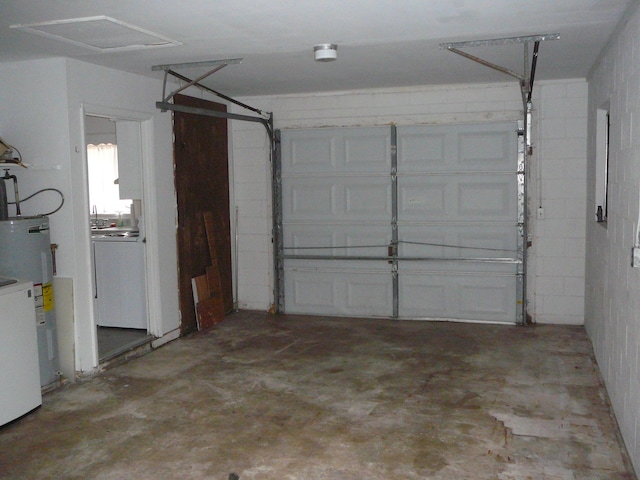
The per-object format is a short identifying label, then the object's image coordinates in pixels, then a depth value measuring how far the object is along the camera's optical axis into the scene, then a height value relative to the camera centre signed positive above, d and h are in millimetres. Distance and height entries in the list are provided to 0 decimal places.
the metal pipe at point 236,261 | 7266 -817
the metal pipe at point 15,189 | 4707 +52
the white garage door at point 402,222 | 6375 -359
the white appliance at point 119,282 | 5902 -857
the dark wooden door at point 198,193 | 6098 -11
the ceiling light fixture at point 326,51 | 4305 +970
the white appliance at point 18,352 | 3809 -992
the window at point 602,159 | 5117 +217
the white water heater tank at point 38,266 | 4254 -500
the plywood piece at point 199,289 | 6316 -1007
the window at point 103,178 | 8055 +212
